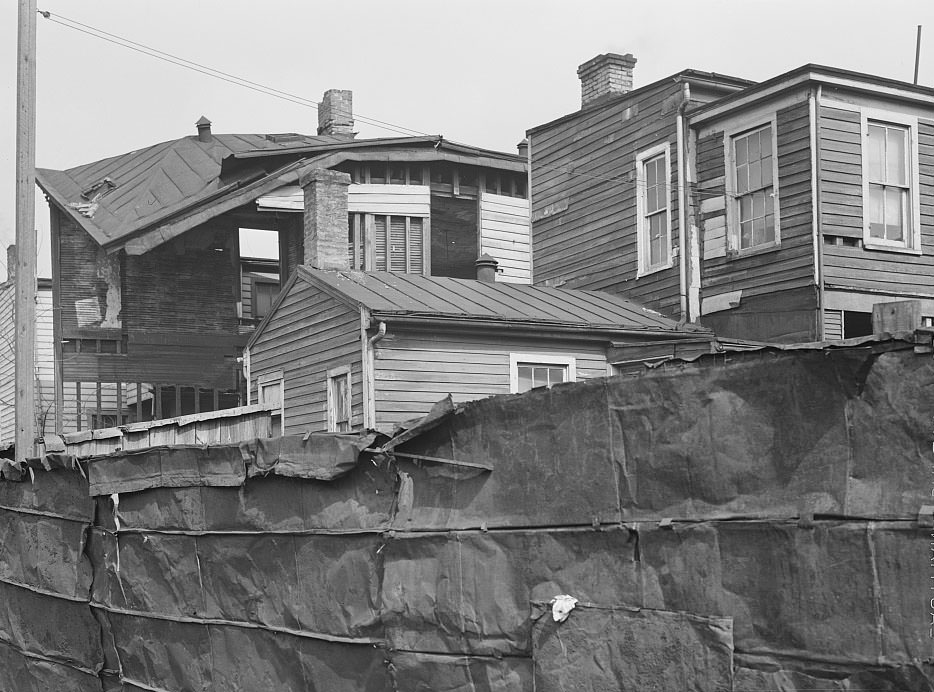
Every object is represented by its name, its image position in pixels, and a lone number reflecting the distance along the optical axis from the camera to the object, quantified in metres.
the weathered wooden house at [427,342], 17.36
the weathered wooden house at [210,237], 26.30
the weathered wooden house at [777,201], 17.14
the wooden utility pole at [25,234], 14.55
